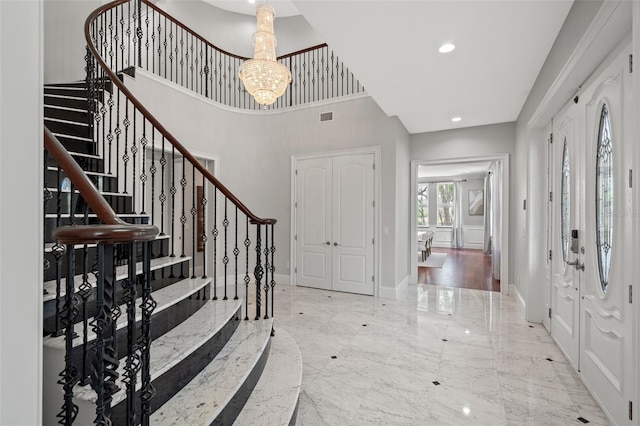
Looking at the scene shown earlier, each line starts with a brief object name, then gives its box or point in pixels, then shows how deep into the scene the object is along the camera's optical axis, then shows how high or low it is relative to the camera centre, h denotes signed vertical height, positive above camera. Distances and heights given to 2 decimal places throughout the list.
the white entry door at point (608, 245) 1.80 -0.21
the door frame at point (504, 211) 5.10 +0.05
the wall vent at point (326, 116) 5.39 +1.72
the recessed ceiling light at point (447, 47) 2.78 +1.53
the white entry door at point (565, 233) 2.72 -0.19
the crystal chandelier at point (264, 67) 3.51 +1.69
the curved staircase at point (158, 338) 1.17 -0.76
